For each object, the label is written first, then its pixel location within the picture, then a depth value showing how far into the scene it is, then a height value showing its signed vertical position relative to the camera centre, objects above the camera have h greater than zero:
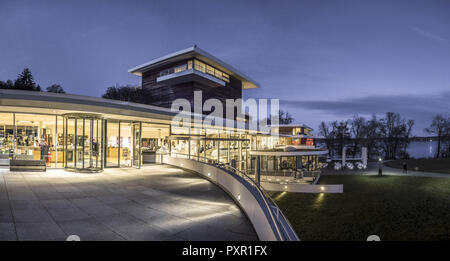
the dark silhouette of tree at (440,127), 58.78 +1.76
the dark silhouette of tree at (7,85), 41.45 +9.35
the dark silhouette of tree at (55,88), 58.77 +11.86
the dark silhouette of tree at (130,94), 40.94 +7.82
